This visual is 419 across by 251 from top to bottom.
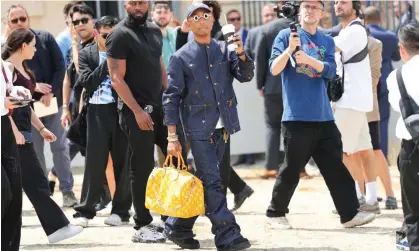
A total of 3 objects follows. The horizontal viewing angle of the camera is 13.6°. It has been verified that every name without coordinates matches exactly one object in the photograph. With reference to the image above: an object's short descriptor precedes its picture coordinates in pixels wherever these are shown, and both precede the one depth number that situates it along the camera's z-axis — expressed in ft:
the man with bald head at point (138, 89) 44.22
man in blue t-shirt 45.68
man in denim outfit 41.20
